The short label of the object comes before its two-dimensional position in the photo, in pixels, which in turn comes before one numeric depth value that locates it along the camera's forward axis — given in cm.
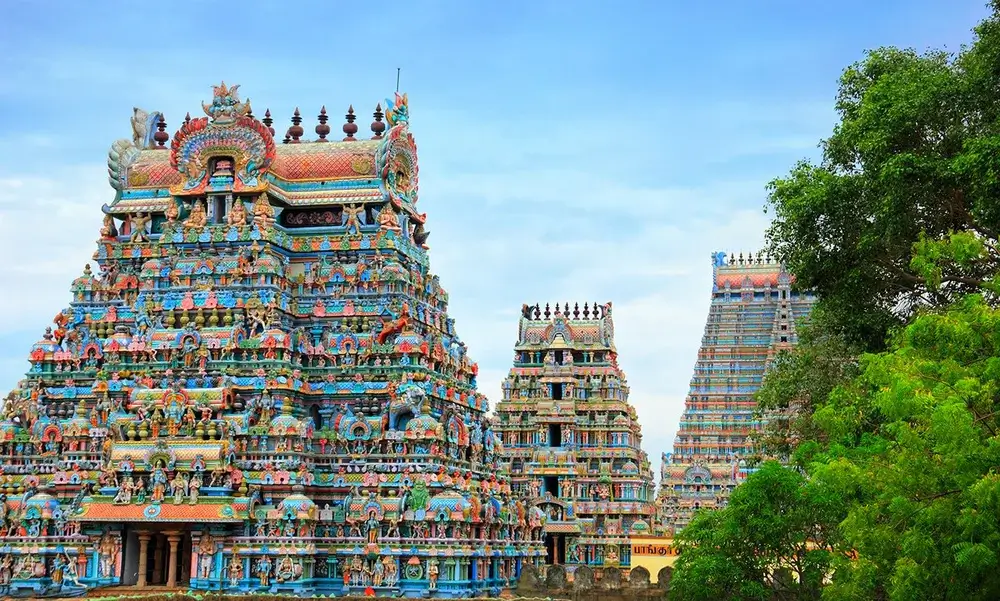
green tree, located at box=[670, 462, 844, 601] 3250
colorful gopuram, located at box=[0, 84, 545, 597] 4247
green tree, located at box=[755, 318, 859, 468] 4147
